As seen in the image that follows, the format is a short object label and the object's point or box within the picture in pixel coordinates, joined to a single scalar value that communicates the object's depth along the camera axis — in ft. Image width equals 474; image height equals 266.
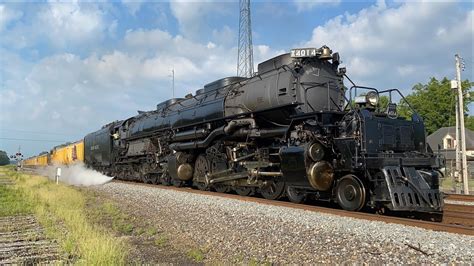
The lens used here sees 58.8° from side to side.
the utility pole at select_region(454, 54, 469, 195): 64.44
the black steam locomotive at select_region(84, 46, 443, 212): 30.91
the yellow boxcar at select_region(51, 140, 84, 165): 125.18
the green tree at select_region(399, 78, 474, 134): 205.98
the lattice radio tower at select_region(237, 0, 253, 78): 106.01
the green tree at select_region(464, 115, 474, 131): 246.92
